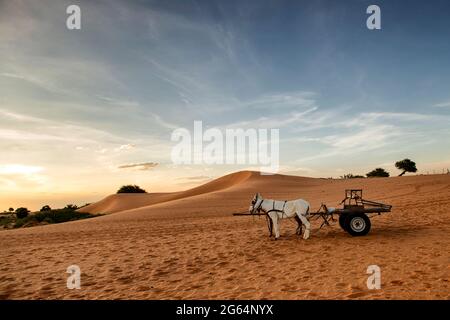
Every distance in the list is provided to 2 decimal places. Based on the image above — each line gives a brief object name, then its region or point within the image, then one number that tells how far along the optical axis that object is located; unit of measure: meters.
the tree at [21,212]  42.99
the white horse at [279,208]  12.37
